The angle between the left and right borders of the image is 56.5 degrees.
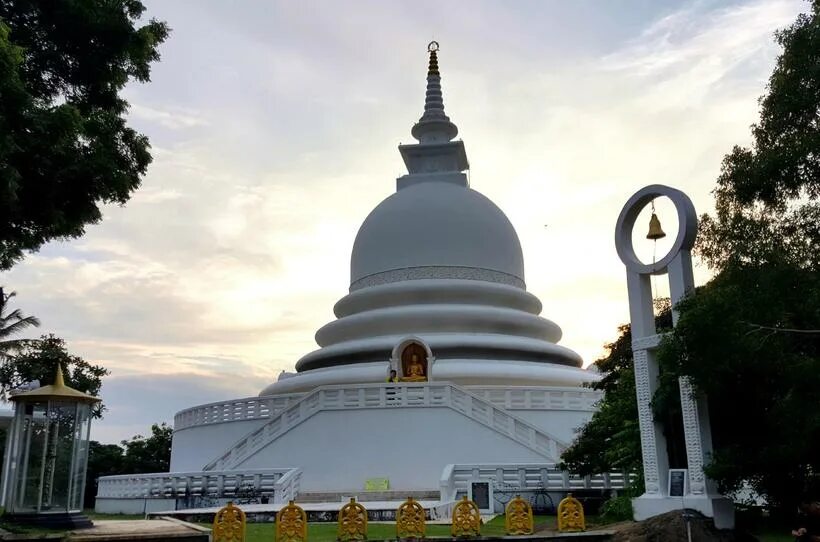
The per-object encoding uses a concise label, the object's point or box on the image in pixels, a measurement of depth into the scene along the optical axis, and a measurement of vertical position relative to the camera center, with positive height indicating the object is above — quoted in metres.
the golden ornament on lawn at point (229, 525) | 9.84 -0.64
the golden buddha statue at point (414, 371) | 23.70 +3.09
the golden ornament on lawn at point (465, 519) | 10.45 -0.62
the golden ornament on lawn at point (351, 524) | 10.26 -0.67
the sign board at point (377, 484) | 19.19 -0.28
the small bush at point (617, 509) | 13.23 -0.66
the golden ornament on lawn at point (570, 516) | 11.07 -0.62
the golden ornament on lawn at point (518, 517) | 10.73 -0.62
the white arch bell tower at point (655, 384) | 11.29 +1.35
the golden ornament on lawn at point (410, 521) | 10.43 -0.64
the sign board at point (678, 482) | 11.55 -0.16
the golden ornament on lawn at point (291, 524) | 10.00 -0.65
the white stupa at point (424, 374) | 19.83 +3.09
